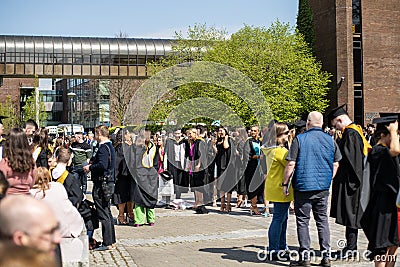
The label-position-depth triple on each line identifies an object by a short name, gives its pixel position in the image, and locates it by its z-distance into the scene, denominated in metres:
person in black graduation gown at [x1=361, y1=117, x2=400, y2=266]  6.28
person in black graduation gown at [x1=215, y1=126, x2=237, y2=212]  13.91
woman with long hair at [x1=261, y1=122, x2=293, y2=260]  8.24
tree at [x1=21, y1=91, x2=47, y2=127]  51.59
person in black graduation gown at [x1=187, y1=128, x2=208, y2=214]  13.97
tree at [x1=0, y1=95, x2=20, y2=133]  62.78
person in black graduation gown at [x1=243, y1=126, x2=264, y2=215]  13.16
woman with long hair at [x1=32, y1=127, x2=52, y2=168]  10.17
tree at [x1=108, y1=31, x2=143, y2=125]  54.11
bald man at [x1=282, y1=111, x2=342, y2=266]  7.70
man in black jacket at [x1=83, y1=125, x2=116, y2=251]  9.32
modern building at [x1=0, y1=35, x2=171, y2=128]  50.74
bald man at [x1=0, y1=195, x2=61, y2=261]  2.02
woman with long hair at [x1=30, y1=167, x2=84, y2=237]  6.64
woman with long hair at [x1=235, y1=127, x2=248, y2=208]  13.97
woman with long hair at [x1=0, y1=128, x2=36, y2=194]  6.47
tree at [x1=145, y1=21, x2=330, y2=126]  41.72
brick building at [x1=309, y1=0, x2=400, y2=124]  46.00
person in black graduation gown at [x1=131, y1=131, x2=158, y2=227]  11.73
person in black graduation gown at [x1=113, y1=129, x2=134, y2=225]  11.87
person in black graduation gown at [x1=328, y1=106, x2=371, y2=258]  7.96
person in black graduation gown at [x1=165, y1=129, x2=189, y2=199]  16.20
